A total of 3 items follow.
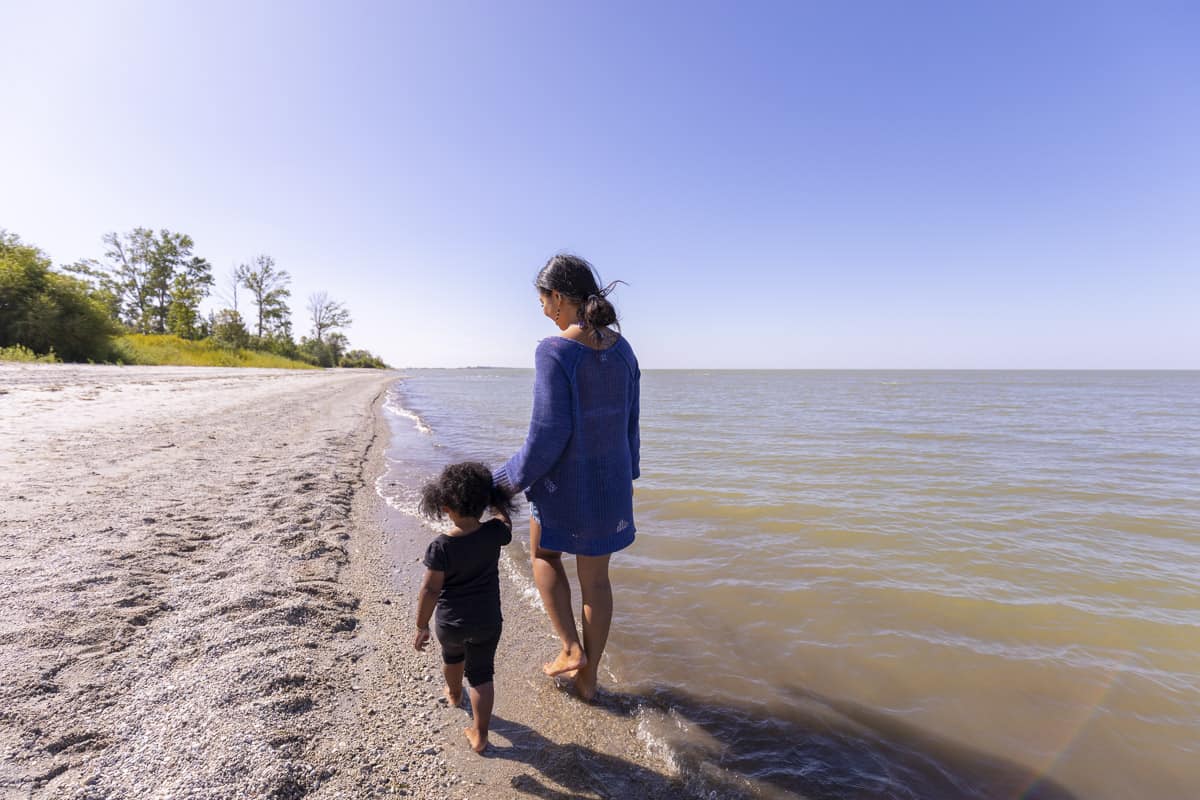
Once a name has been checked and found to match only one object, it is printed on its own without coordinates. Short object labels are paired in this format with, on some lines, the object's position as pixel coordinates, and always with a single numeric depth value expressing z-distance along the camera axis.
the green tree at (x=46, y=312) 21.80
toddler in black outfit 2.09
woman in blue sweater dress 2.17
